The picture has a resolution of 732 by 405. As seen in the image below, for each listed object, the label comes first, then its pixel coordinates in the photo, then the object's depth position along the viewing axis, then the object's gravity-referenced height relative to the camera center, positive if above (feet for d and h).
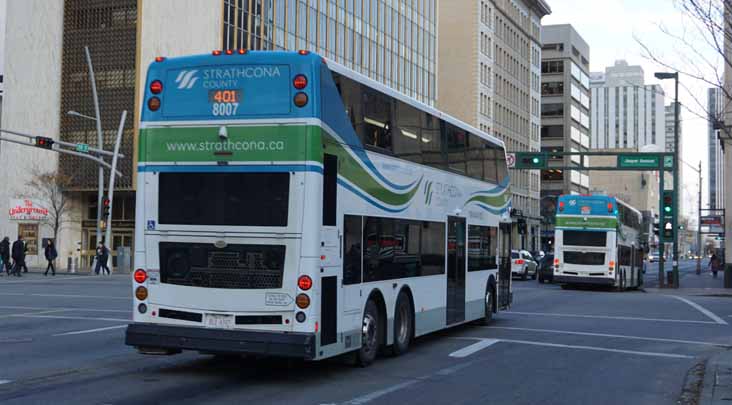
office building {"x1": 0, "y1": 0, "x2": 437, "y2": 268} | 180.45 +33.79
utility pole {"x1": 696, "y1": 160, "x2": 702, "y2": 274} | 227.85 +1.60
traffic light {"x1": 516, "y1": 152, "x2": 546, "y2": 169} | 150.41 +13.19
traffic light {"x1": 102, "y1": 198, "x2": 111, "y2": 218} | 145.18 +4.69
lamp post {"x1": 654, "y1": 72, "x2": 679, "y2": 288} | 141.10 +7.23
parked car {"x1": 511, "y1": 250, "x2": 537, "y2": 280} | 168.96 -4.24
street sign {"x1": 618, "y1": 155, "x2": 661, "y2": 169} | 145.89 +12.89
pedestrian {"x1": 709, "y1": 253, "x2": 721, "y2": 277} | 208.48 -4.62
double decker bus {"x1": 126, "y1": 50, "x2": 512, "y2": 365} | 34.81 +1.13
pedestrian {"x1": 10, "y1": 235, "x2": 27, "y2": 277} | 136.46 -3.15
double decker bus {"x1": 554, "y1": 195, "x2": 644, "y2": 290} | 127.54 +0.14
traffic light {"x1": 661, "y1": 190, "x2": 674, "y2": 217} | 145.07 +6.25
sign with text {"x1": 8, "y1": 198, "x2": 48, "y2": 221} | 185.87 +4.79
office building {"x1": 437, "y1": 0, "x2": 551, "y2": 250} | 294.46 +56.75
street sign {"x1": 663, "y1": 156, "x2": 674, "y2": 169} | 146.96 +12.84
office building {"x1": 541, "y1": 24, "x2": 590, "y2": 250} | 393.70 +62.14
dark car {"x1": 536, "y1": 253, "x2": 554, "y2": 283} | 155.84 -4.55
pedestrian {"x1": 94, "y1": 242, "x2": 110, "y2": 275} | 143.54 -3.41
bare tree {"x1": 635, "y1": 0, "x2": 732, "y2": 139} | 39.14 +9.40
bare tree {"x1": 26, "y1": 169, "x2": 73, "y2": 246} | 174.81 +7.73
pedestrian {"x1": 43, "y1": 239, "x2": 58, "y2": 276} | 139.33 -2.97
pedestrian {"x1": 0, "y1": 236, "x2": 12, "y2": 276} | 142.57 -2.84
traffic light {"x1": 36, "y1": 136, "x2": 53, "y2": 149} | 118.93 +11.82
